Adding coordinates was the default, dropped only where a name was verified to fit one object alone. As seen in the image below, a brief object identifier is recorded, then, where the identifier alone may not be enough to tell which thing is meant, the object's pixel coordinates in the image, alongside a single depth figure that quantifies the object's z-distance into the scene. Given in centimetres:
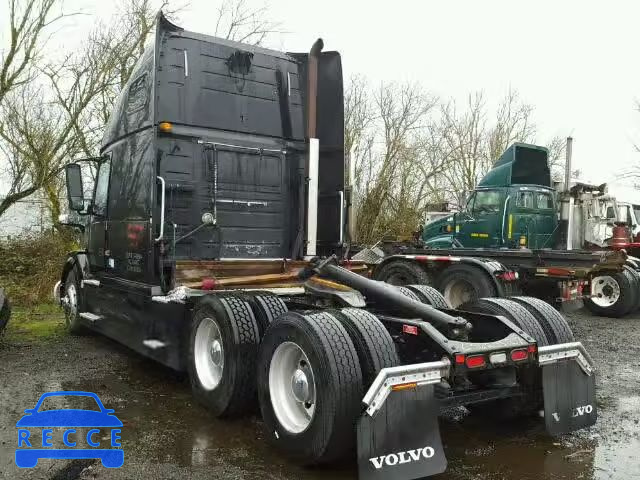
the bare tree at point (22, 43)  1133
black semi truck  355
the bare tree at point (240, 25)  1730
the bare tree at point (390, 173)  2255
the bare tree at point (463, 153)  2816
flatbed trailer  1035
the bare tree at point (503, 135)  3017
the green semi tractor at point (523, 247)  1061
